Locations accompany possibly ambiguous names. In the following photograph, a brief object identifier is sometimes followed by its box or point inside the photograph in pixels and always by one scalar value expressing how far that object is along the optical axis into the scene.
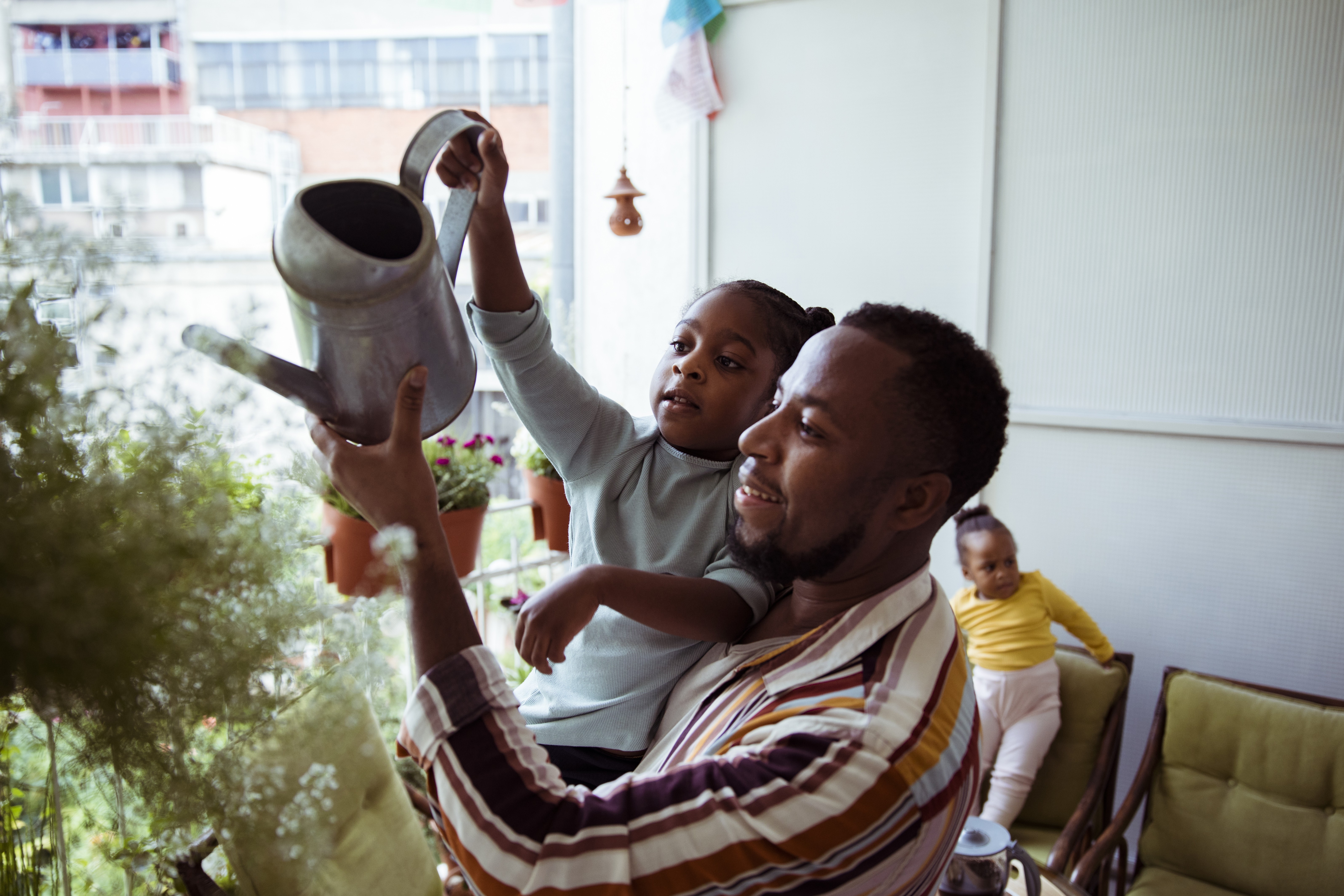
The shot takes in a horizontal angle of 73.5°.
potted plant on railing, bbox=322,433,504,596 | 2.03
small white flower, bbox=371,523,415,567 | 0.71
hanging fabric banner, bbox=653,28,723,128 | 3.27
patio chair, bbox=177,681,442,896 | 0.62
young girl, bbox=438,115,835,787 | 0.99
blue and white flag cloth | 3.19
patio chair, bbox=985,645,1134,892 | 2.61
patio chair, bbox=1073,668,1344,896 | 2.25
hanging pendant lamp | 3.06
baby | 2.62
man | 0.71
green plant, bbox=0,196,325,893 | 0.53
